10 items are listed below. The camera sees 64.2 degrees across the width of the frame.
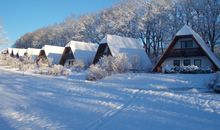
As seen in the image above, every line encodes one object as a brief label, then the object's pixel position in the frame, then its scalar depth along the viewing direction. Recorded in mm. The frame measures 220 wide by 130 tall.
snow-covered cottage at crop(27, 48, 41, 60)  37127
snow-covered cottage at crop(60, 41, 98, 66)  27167
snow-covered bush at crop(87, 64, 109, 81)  16137
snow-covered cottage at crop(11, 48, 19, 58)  41482
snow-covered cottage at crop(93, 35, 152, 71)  22705
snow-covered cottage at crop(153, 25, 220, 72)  18476
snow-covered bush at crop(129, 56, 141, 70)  19605
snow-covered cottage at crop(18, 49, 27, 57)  40335
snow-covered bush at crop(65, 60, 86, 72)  23676
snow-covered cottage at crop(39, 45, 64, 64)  31701
